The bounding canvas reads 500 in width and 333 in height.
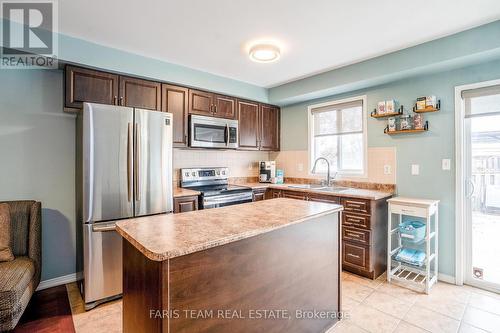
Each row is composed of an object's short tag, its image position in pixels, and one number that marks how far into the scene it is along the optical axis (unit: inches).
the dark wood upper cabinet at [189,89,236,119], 133.9
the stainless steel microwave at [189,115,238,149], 132.3
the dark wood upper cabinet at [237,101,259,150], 155.8
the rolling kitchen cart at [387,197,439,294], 103.4
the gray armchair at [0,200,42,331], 68.2
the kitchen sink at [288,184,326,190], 142.4
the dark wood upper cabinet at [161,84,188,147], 123.8
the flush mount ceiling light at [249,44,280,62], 103.0
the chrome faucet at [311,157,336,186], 143.7
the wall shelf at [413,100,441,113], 108.9
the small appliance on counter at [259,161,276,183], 171.8
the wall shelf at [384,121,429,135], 113.3
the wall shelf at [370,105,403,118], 120.3
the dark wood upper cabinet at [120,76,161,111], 110.6
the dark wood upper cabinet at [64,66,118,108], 98.7
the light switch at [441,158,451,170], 108.3
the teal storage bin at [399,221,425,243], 106.7
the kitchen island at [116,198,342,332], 44.7
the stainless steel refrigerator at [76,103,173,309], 92.0
